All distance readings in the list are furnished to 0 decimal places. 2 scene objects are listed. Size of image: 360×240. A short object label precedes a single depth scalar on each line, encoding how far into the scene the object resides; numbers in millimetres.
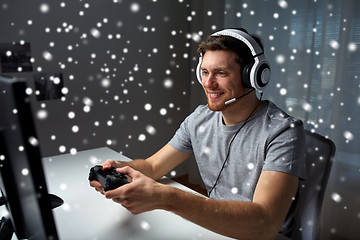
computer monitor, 465
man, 845
